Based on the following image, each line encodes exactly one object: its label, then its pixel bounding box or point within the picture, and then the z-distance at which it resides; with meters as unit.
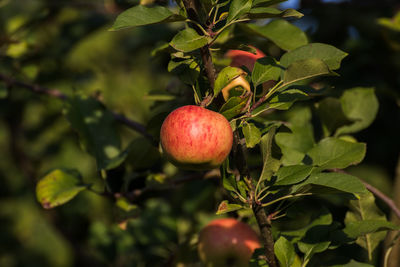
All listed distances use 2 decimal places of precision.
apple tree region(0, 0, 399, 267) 1.61
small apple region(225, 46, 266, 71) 1.77
